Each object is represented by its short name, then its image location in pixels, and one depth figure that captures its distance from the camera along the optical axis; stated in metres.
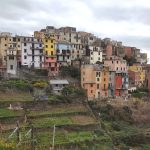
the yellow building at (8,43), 56.92
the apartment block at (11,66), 50.79
